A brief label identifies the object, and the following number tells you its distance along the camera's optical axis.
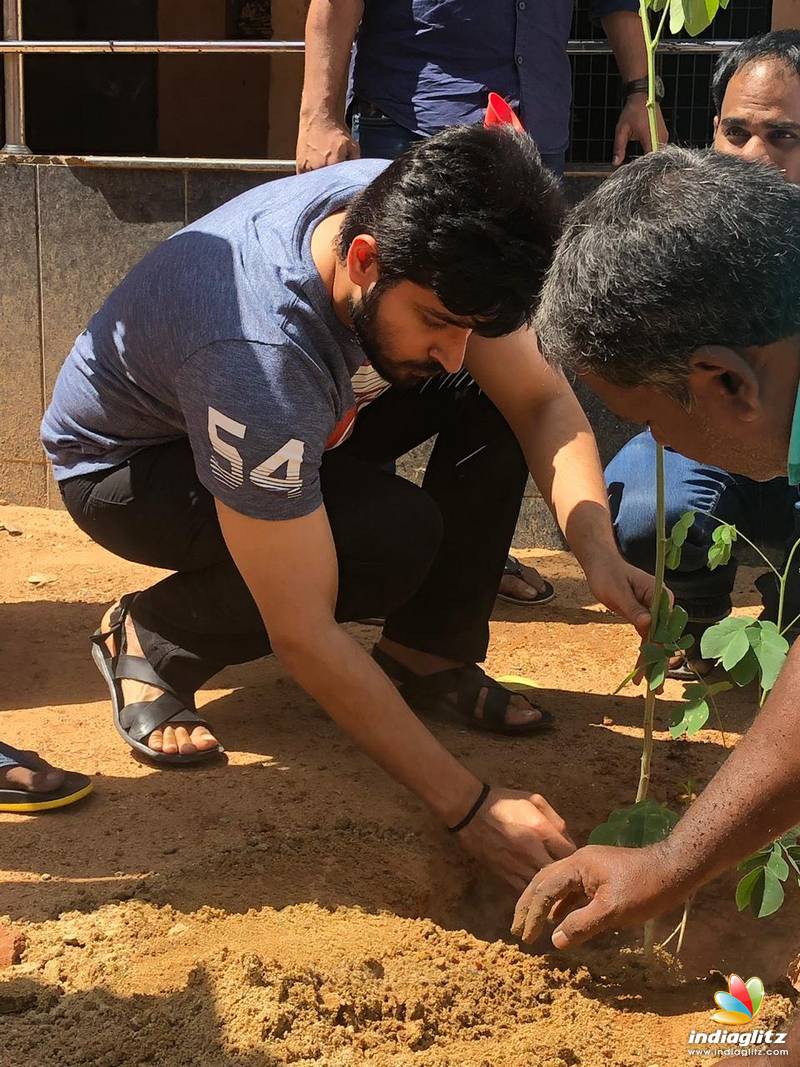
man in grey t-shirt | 2.20
